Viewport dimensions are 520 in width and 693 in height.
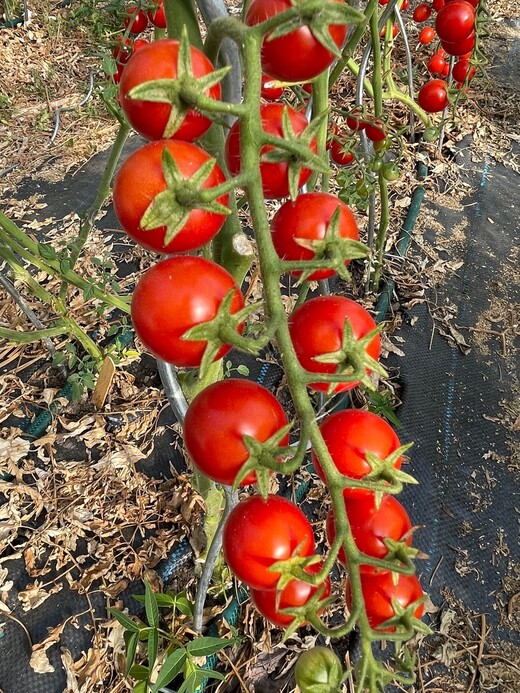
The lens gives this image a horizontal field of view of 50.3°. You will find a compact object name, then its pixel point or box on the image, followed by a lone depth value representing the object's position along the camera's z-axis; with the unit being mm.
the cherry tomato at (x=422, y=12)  667
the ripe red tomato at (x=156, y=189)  137
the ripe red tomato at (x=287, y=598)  158
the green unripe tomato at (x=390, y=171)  432
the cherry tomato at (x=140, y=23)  371
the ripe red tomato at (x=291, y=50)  134
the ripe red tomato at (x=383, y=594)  156
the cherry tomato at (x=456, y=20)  474
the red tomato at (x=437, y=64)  713
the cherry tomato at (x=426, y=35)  795
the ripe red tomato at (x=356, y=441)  158
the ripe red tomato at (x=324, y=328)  156
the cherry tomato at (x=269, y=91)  244
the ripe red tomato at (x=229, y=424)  151
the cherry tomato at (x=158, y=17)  310
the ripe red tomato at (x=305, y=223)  159
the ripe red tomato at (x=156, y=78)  138
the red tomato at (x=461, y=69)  632
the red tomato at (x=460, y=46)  507
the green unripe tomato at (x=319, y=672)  149
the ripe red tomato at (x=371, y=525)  158
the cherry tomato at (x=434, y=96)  577
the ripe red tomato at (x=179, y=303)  142
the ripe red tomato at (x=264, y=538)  155
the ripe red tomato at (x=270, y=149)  153
